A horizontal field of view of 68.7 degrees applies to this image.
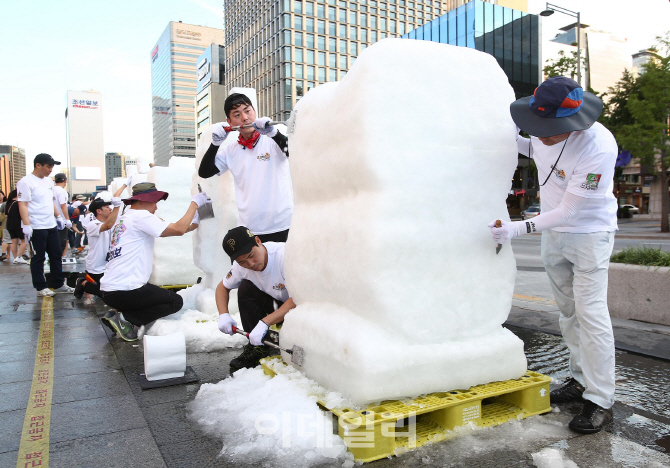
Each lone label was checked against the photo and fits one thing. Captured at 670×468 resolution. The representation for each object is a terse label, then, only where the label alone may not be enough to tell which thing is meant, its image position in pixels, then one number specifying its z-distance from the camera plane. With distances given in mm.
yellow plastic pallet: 2117
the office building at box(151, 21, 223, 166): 135250
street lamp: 16125
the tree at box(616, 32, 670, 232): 16844
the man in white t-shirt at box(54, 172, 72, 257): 8337
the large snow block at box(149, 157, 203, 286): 6594
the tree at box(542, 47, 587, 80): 20281
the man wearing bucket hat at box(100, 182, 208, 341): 4164
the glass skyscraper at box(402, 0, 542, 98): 43719
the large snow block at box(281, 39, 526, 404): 2338
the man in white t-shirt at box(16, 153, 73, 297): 6820
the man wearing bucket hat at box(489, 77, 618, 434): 2449
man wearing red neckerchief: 3959
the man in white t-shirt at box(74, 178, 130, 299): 6084
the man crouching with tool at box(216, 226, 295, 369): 3133
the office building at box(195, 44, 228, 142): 93062
